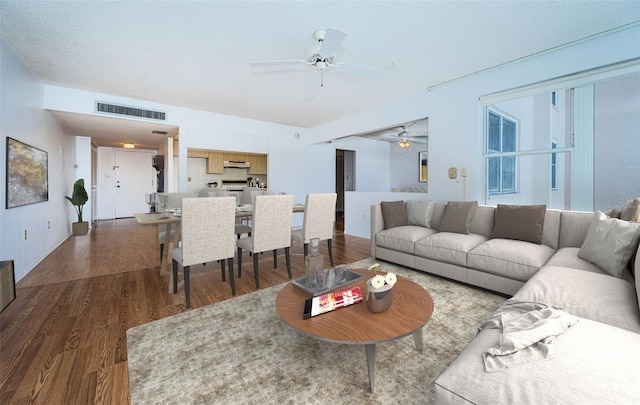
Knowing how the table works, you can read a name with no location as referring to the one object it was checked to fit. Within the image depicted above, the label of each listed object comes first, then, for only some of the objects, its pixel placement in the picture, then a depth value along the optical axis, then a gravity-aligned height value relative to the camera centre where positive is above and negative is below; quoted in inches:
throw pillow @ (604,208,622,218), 92.5 -5.9
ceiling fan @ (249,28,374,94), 88.0 +52.3
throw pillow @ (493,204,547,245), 109.3 -10.9
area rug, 56.5 -41.0
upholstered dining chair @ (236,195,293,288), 117.5 -13.8
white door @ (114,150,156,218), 333.4 +21.0
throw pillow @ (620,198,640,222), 82.4 -4.7
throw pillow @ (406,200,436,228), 145.9 -8.7
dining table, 105.9 -9.5
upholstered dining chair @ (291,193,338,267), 137.6 -12.0
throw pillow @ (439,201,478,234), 128.2 -9.9
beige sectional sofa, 36.0 -23.9
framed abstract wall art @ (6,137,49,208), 114.9 +11.3
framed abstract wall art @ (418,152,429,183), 300.0 +34.1
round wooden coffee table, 54.0 -27.4
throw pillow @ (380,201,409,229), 150.4 -10.3
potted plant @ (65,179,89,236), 222.8 -4.1
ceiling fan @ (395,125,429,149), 244.1 +54.9
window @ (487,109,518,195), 144.9 +20.8
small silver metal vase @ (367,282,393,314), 61.9 -23.7
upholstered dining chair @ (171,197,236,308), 97.4 -14.1
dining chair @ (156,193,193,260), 144.5 -3.0
